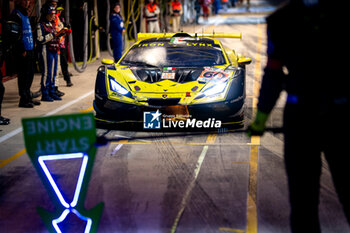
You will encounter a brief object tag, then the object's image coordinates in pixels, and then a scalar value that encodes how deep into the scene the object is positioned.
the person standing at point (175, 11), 27.16
